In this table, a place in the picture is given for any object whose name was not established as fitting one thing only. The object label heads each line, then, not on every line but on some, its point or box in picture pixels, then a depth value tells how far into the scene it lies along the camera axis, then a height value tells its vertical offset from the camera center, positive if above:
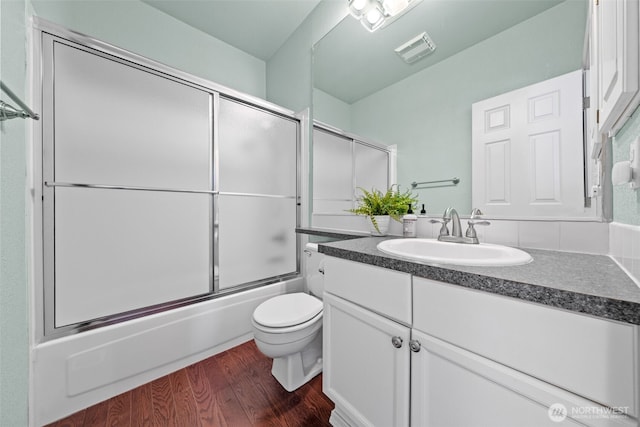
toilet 1.19 -0.63
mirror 0.91 +0.69
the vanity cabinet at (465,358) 0.43 -0.36
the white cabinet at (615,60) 0.42 +0.31
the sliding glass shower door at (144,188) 1.17 +0.16
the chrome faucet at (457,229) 0.97 -0.07
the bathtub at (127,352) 1.10 -0.79
